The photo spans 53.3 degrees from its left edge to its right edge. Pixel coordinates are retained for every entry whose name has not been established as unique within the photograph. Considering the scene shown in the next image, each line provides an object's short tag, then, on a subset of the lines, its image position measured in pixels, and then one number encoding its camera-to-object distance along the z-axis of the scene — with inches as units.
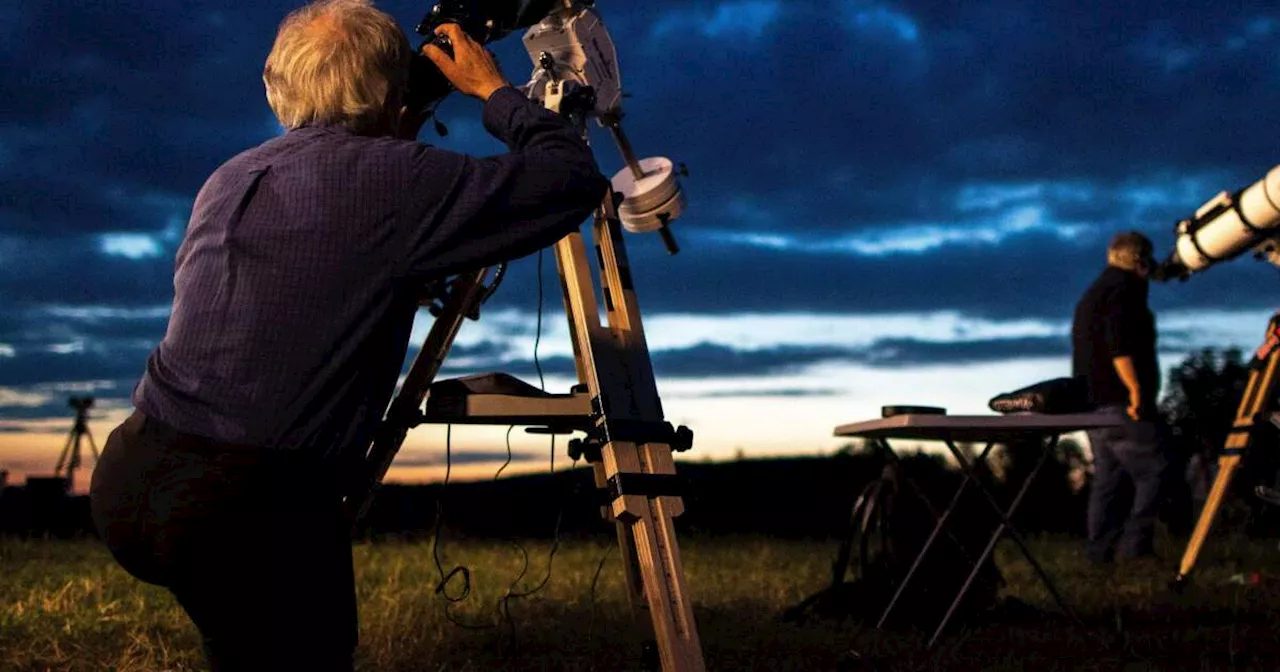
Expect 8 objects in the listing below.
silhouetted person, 302.8
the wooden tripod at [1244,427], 248.1
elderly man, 81.1
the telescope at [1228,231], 267.1
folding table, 175.3
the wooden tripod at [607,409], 105.2
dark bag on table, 183.3
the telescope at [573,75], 109.4
